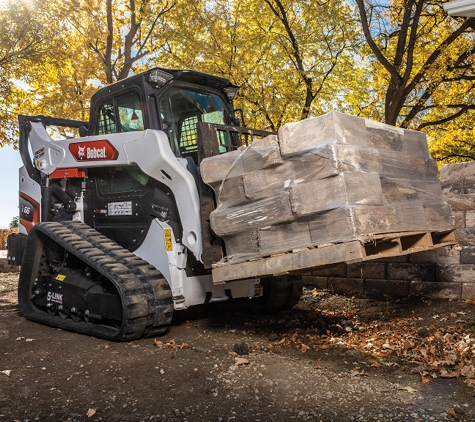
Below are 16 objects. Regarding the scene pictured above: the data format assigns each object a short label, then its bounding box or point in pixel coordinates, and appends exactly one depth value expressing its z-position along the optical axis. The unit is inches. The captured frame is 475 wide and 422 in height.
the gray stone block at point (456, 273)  287.4
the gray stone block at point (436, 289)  291.3
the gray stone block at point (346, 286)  334.0
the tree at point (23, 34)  616.1
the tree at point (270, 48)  620.7
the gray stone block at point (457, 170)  294.7
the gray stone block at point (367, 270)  323.9
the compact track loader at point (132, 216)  245.3
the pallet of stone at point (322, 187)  192.4
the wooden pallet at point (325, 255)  188.4
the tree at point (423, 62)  493.0
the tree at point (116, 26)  644.1
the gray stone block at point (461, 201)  289.4
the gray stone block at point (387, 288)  312.7
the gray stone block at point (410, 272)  302.5
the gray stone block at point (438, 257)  291.9
